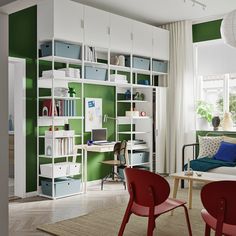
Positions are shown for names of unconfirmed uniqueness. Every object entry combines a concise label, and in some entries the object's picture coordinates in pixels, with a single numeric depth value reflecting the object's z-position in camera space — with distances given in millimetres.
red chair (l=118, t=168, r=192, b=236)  3166
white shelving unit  5629
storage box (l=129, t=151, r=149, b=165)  7157
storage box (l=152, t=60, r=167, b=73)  7477
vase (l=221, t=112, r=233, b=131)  7016
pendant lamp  4250
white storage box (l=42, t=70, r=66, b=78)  5570
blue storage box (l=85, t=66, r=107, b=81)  6070
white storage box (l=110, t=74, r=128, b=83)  6562
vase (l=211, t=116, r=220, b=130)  7121
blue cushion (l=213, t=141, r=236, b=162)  6277
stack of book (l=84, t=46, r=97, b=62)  6008
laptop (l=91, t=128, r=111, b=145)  6590
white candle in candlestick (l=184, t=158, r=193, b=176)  4786
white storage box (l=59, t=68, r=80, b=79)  5805
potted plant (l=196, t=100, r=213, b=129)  7277
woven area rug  3959
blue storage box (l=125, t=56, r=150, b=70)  6996
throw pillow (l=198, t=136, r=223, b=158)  6664
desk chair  6328
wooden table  4563
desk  6054
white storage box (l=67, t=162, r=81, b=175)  5785
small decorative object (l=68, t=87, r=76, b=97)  6008
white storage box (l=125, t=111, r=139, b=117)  7169
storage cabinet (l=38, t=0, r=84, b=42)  5480
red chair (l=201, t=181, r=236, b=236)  2678
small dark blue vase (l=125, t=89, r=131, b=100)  7425
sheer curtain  7477
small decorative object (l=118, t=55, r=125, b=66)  6802
